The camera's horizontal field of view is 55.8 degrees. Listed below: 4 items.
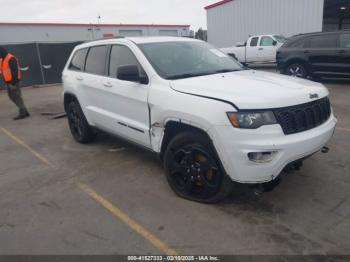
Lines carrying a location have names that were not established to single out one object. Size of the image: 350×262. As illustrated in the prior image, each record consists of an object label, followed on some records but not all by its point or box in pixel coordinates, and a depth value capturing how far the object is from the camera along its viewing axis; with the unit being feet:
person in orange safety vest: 27.94
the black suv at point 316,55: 33.14
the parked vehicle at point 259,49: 54.72
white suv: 9.88
